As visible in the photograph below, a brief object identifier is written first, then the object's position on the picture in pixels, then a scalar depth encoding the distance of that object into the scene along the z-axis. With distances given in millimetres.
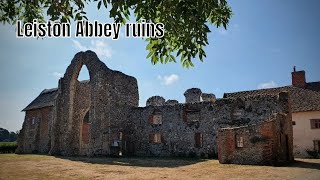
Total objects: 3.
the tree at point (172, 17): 5316
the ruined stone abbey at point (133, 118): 22953
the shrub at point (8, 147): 35850
